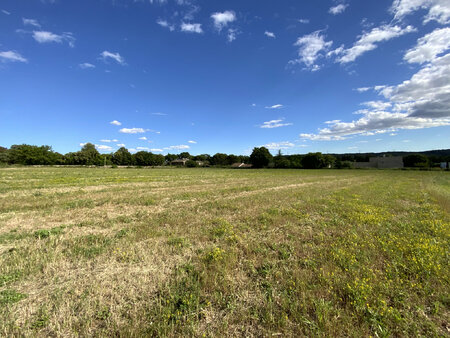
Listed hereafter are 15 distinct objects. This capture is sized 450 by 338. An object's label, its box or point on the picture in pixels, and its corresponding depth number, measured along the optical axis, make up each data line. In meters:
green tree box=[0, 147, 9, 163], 93.75
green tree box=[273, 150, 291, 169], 97.32
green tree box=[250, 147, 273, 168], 105.25
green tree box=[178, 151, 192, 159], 180.88
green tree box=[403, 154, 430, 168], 98.90
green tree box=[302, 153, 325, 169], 92.88
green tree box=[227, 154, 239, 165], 142.62
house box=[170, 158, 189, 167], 155.27
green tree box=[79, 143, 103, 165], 105.50
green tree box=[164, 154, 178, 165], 161.35
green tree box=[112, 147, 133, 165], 122.64
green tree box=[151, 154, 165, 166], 131.88
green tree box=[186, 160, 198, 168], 114.91
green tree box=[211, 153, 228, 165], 142.25
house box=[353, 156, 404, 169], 101.61
